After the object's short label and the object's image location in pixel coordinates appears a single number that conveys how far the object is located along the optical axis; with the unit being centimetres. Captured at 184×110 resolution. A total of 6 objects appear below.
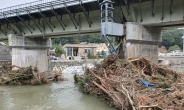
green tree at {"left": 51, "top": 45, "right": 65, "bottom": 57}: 5088
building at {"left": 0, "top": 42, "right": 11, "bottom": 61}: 3347
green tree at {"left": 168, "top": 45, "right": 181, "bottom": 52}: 6706
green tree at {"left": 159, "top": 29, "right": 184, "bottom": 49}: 7462
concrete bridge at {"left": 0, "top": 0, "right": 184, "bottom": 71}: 1079
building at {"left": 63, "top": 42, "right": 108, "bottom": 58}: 5384
